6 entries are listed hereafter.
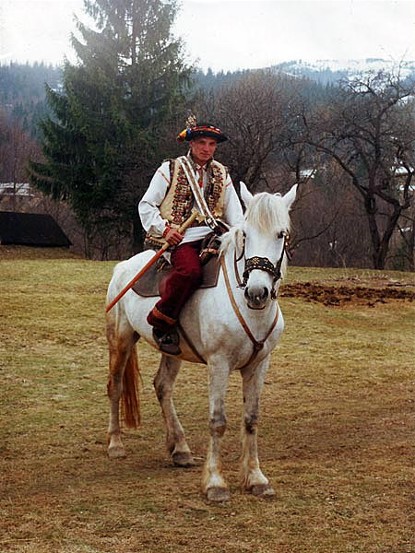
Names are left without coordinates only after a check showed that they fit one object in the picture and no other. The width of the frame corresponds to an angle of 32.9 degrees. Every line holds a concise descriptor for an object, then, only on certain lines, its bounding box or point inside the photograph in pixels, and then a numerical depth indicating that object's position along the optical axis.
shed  31.95
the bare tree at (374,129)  28.56
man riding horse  5.45
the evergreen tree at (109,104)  32.38
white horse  4.66
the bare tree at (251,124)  27.94
